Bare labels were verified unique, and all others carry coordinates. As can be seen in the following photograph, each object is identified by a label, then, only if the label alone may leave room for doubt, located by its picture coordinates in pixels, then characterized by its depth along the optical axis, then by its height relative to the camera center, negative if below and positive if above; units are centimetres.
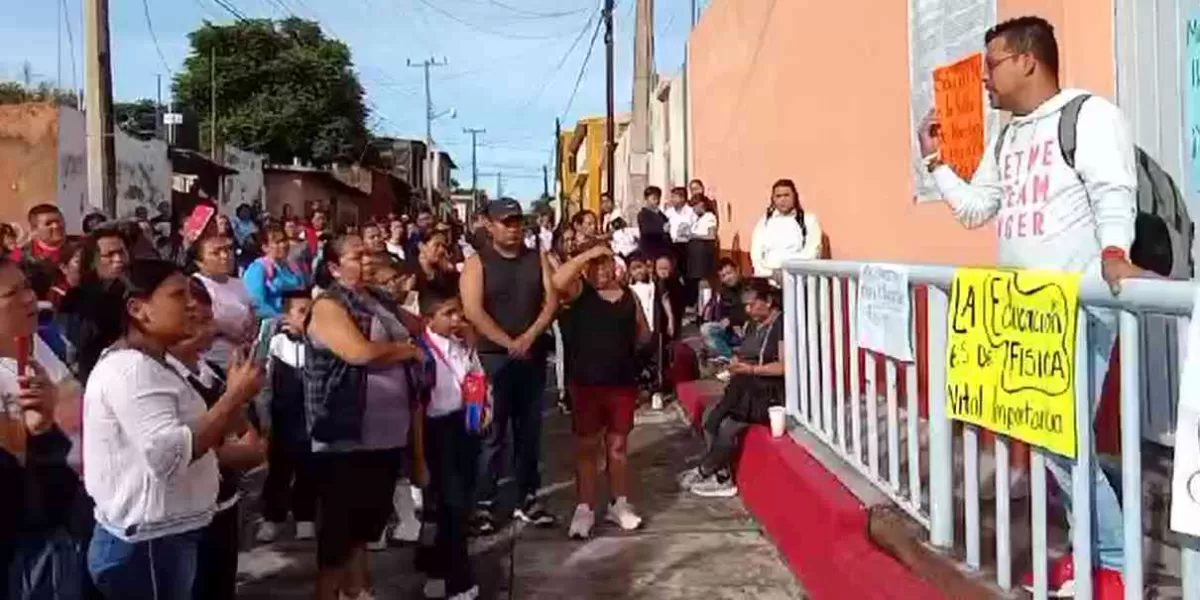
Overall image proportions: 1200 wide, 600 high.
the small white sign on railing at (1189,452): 280 -34
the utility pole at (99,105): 1491 +213
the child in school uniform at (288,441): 681 -71
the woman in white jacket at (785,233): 972 +40
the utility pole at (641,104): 2355 +329
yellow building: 4612 +515
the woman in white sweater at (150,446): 378 -39
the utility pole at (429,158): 7548 +798
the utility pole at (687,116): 2183 +280
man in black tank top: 708 -10
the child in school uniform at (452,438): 602 -63
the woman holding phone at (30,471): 375 -46
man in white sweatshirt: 362 +28
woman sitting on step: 751 -51
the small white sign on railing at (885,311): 484 -9
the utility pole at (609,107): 3041 +418
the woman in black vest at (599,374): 711 -41
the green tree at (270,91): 5762 +877
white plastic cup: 717 -68
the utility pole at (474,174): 10724 +946
